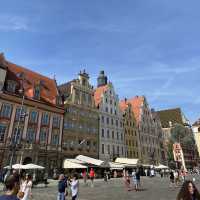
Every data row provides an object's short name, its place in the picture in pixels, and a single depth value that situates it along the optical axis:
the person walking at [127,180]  20.48
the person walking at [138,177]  19.47
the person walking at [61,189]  9.95
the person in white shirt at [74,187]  10.49
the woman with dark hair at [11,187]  3.40
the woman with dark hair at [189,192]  4.24
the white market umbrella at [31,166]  23.94
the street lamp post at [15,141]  28.69
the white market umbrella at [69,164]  30.76
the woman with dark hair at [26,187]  7.85
